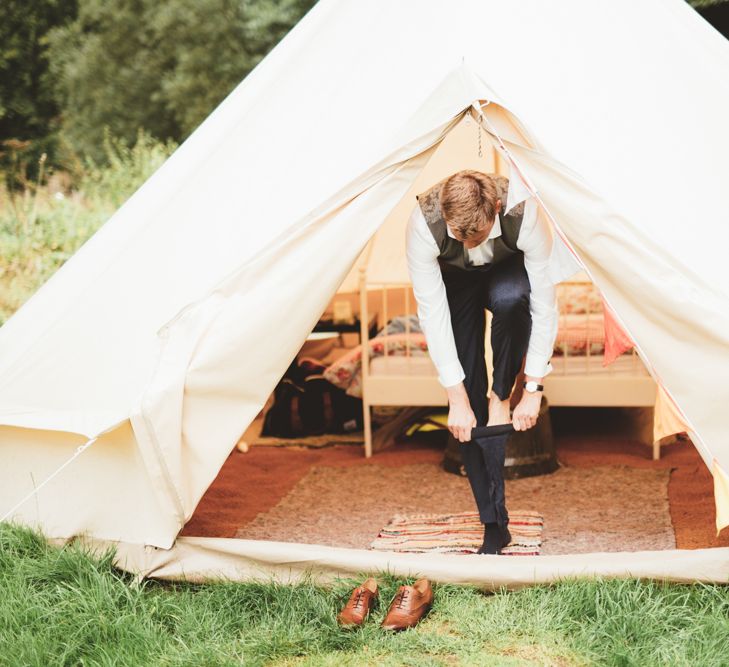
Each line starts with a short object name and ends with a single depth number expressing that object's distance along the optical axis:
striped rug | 3.12
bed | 4.06
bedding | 4.20
